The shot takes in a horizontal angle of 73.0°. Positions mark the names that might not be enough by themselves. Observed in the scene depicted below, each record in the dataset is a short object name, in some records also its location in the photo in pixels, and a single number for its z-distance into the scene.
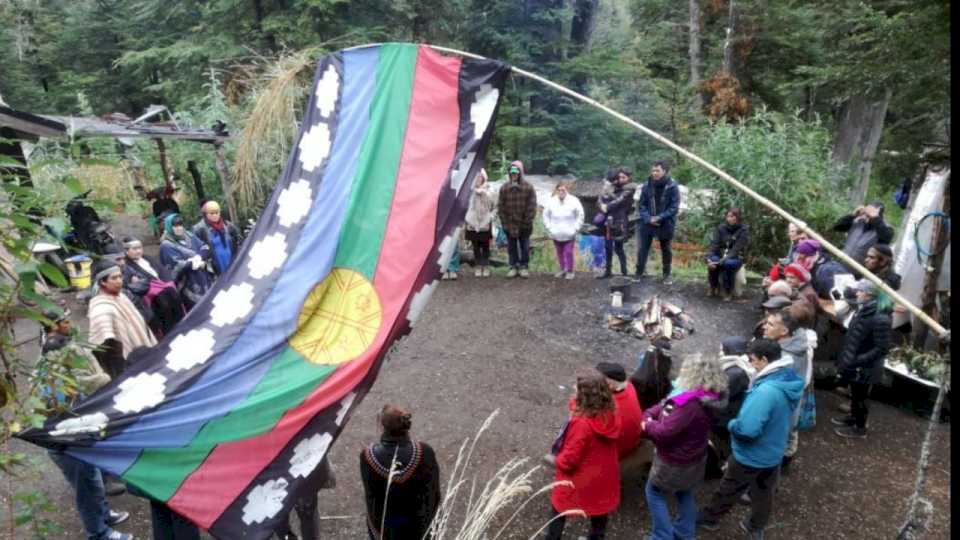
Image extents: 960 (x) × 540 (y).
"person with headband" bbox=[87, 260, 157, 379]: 5.65
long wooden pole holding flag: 2.59
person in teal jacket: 4.55
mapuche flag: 3.78
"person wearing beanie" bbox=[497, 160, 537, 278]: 10.35
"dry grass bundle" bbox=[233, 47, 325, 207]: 6.08
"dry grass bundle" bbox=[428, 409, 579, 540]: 2.96
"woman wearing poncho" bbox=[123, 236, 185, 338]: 7.45
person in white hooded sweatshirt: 10.34
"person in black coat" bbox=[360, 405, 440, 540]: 3.82
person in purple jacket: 4.43
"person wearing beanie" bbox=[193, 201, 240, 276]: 8.43
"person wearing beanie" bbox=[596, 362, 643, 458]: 4.69
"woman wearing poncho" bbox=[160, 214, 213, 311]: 8.05
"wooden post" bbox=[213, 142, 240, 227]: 11.23
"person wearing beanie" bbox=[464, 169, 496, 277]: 10.62
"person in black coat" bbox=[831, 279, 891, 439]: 6.18
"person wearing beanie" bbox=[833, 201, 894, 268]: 8.03
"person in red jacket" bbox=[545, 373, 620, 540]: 4.35
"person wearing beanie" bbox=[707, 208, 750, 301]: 9.39
